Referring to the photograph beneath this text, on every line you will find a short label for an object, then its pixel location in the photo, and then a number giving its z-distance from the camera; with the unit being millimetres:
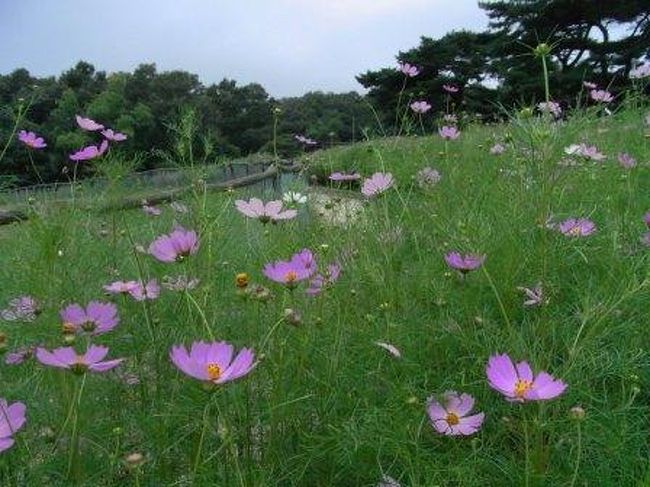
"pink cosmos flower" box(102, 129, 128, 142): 1846
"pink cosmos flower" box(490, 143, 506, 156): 3041
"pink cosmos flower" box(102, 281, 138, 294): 1240
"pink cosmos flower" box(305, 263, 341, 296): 1304
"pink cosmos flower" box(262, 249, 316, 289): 1104
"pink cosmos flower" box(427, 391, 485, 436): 1044
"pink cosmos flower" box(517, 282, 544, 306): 1212
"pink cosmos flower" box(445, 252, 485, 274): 1322
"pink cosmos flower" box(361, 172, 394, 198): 1738
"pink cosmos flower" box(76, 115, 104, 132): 1880
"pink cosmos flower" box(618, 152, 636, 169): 2359
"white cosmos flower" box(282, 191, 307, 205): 2007
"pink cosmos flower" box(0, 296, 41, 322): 1276
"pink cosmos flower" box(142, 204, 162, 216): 2191
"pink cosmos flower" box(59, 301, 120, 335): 1067
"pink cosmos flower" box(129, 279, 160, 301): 1229
